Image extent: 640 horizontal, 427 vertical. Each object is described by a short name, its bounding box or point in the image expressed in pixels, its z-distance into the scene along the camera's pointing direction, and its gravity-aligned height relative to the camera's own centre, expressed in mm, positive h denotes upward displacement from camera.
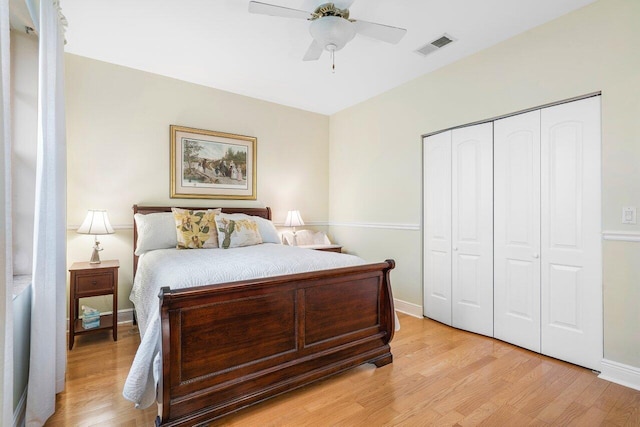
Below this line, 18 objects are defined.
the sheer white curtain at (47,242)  1726 -158
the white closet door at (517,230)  2742 -121
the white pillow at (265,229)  3703 -163
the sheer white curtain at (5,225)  933 -33
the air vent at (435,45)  2863 +1600
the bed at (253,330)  1664 -714
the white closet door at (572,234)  2400 -136
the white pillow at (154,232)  3117 -170
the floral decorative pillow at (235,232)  3215 -178
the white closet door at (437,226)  3424 -114
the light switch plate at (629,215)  2209 +11
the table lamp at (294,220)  4398 -63
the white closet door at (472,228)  3078 -118
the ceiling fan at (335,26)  2225 +1377
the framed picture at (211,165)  3750 +633
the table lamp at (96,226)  2938 -104
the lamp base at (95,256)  3021 -392
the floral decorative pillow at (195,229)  3129 -141
